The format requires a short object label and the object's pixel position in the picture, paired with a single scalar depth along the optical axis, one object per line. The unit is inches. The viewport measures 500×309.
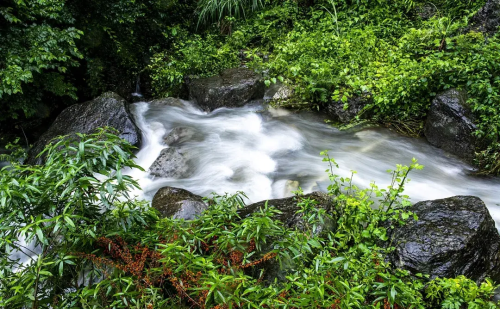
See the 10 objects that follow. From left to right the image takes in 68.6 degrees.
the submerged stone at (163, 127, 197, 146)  245.1
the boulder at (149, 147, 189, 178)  214.4
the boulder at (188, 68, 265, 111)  288.0
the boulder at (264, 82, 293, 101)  277.6
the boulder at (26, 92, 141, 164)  239.8
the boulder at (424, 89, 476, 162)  208.7
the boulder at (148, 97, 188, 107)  298.8
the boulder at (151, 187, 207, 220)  152.9
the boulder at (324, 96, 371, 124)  243.9
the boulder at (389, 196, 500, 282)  123.3
